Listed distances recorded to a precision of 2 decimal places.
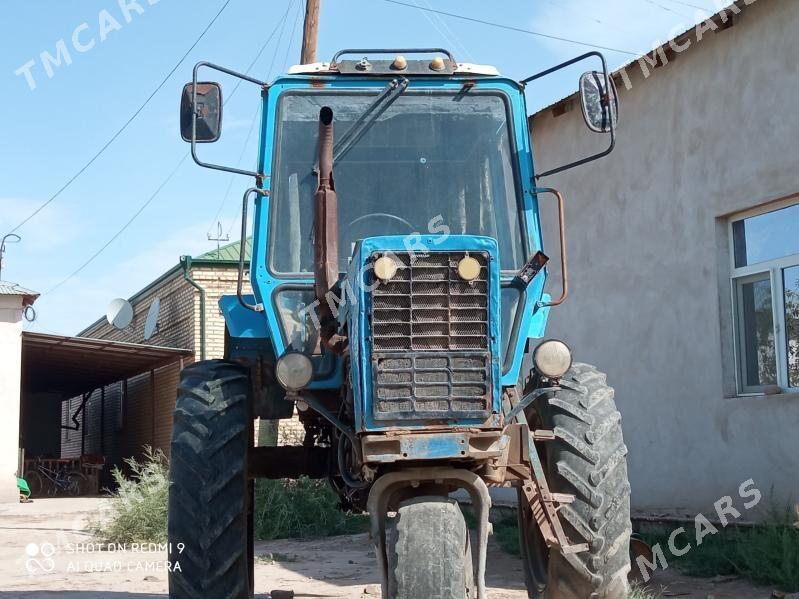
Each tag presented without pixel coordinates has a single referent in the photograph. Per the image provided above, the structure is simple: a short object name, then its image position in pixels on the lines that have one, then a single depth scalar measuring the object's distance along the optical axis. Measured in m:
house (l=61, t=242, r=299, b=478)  20.86
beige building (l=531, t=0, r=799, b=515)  8.52
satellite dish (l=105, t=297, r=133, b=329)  24.33
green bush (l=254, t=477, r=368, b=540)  12.59
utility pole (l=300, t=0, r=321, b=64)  14.07
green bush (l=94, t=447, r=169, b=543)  11.96
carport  21.23
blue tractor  4.31
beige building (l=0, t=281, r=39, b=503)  19.23
